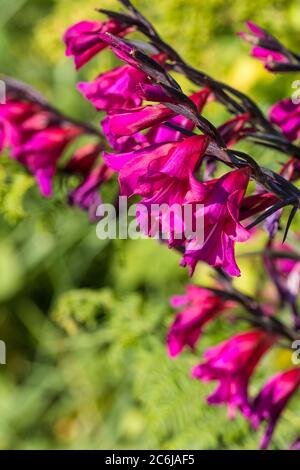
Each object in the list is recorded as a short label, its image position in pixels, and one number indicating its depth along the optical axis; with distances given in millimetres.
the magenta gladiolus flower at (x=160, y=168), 524
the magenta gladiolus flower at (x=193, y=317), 668
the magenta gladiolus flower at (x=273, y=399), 656
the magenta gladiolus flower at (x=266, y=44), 606
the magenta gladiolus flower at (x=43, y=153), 706
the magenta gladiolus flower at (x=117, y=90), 583
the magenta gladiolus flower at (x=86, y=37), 598
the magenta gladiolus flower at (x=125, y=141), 564
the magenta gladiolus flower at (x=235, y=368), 654
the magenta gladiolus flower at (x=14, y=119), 708
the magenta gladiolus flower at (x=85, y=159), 712
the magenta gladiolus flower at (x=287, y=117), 615
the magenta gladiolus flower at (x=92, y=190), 687
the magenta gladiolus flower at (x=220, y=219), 525
